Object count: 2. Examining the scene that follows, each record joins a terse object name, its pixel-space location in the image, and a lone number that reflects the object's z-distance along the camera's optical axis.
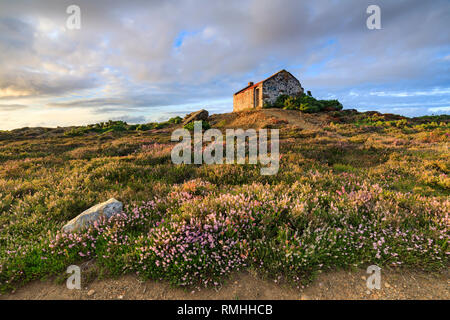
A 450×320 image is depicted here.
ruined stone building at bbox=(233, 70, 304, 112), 35.59
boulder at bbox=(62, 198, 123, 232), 3.91
